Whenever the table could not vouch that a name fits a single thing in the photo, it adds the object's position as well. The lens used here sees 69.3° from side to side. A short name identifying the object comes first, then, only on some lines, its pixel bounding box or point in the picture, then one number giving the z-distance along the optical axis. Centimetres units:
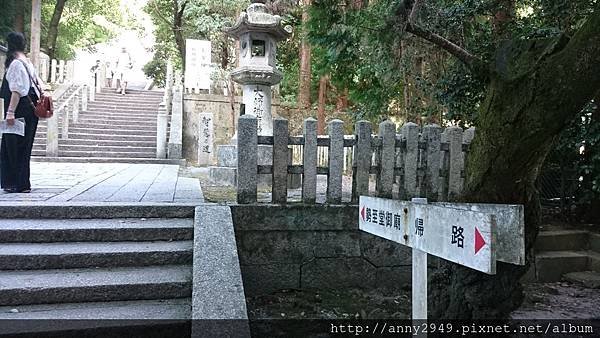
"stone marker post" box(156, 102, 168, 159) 1303
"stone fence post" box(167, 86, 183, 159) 1314
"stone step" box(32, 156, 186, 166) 1123
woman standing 500
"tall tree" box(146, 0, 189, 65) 2155
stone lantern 817
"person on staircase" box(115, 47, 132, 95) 2098
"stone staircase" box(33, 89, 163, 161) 1251
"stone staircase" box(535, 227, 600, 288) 582
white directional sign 187
